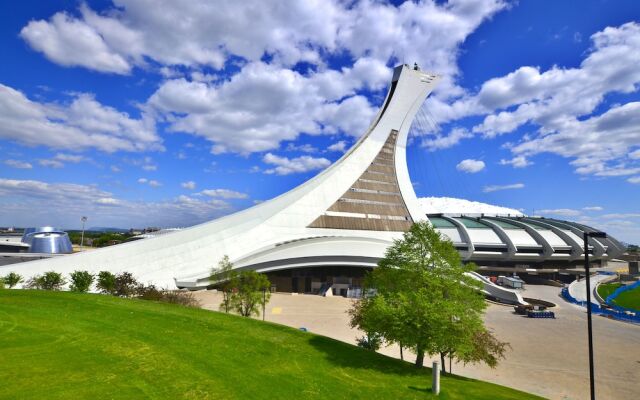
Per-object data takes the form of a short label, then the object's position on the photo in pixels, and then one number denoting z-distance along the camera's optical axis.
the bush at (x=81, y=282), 23.89
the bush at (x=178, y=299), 24.97
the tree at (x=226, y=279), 25.56
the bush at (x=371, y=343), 18.15
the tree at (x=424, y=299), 13.62
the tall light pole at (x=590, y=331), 12.27
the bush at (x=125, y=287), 24.86
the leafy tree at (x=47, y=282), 25.97
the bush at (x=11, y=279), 25.48
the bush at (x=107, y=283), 24.44
